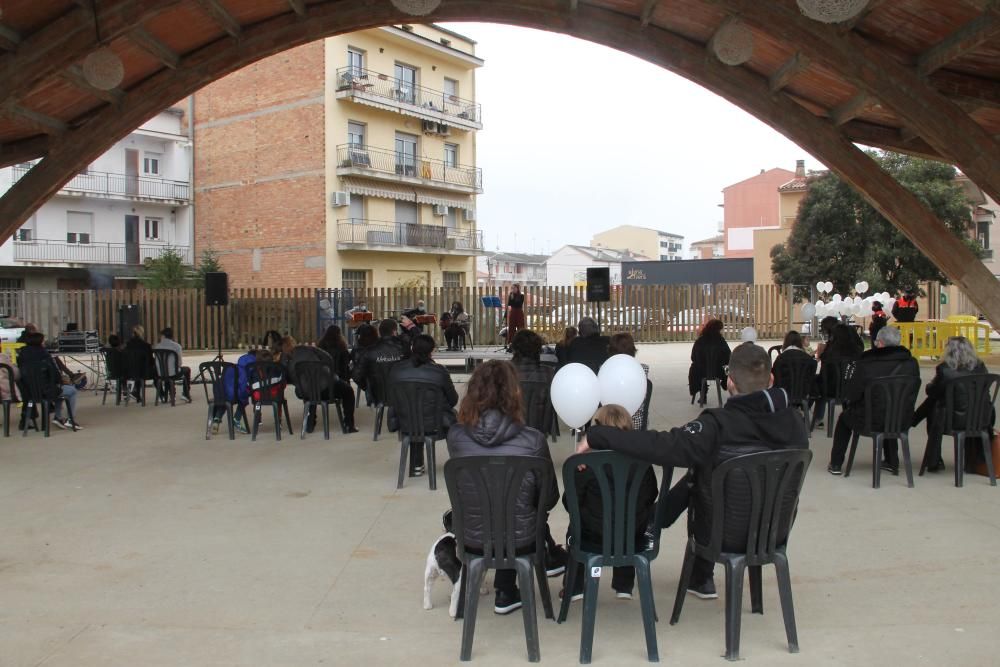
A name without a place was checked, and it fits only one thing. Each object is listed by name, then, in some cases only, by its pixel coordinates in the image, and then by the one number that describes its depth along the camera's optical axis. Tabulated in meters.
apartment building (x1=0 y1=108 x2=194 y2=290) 31.61
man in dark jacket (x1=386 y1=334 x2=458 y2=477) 6.34
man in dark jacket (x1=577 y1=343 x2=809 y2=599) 3.29
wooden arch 8.60
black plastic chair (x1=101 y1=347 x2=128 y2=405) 11.50
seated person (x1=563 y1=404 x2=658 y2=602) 3.47
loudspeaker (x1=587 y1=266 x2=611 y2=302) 19.11
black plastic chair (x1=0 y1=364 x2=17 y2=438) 8.84
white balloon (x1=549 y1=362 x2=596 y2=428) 4.14
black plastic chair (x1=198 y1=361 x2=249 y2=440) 8.70
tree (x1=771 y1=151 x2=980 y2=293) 24.17
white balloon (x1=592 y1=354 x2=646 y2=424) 4.21
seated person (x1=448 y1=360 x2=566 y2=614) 3.68
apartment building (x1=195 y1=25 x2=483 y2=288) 32.75
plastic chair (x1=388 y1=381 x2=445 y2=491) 6.31
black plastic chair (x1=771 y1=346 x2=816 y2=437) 8.47
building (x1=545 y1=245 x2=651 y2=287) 86.19
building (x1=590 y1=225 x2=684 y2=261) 107.25
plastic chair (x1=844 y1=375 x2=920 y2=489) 6.28
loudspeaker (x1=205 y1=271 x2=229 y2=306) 15.81
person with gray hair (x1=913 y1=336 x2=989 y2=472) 6.43
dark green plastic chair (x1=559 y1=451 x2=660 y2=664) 3.33
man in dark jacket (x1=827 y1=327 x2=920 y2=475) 6.42
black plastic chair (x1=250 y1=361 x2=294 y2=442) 8.52
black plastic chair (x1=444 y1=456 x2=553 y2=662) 3.36
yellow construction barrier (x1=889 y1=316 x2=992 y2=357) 17.38
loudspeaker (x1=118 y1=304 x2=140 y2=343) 20.05
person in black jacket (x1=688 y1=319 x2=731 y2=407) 10.34
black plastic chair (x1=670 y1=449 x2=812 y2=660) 3.34
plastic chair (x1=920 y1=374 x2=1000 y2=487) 6.30
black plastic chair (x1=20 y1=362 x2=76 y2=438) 8.79
